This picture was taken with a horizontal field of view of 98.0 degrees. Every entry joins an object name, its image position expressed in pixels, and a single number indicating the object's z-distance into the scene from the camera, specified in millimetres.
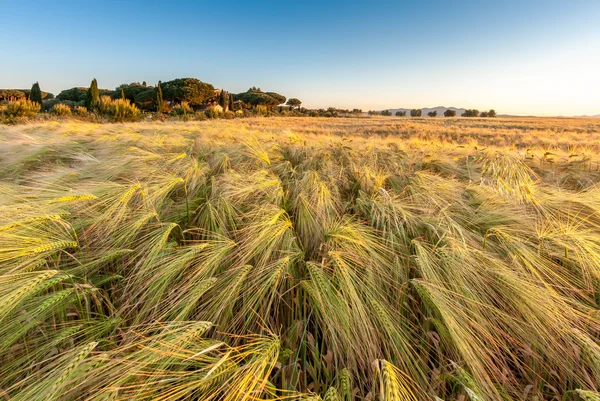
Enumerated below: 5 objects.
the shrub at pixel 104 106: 15609
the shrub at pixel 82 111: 14584
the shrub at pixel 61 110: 14734
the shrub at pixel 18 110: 12562
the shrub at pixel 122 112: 14078
